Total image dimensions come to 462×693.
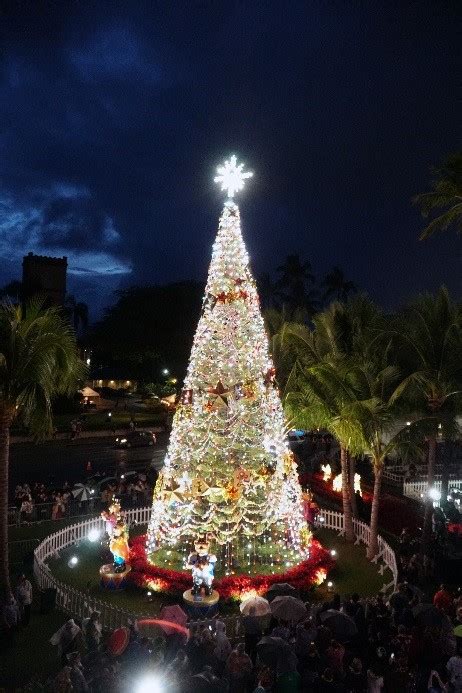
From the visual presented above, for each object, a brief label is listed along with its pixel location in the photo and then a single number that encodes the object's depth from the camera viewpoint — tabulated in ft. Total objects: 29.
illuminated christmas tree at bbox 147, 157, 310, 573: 50.14
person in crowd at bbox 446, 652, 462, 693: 27.58
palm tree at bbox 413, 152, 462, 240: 52.49
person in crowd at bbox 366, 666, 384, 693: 27.55
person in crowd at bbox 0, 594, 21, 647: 38.63
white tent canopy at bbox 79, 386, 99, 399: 201.87
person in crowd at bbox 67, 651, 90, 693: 27.27
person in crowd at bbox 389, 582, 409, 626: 35.42
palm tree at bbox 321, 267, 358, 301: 220.84
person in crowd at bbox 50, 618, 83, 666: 33.12
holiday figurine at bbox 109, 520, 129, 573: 49.32
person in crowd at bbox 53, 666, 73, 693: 26.78
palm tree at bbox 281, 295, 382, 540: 56.34
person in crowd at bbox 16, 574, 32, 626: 40.93
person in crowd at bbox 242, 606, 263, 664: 35.09
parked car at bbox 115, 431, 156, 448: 122.52
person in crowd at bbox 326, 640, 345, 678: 28.84
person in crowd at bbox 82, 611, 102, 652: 33.50
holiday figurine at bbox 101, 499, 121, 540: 50.85
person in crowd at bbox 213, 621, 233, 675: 30.94
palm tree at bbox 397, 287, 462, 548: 54.44
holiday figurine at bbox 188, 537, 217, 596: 44.17
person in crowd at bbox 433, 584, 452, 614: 38.68
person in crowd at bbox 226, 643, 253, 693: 28.77
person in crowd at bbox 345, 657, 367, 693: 28.19
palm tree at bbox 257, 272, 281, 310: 214.07
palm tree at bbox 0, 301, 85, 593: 44.06
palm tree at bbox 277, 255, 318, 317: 209.36
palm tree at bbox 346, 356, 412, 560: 52.47
